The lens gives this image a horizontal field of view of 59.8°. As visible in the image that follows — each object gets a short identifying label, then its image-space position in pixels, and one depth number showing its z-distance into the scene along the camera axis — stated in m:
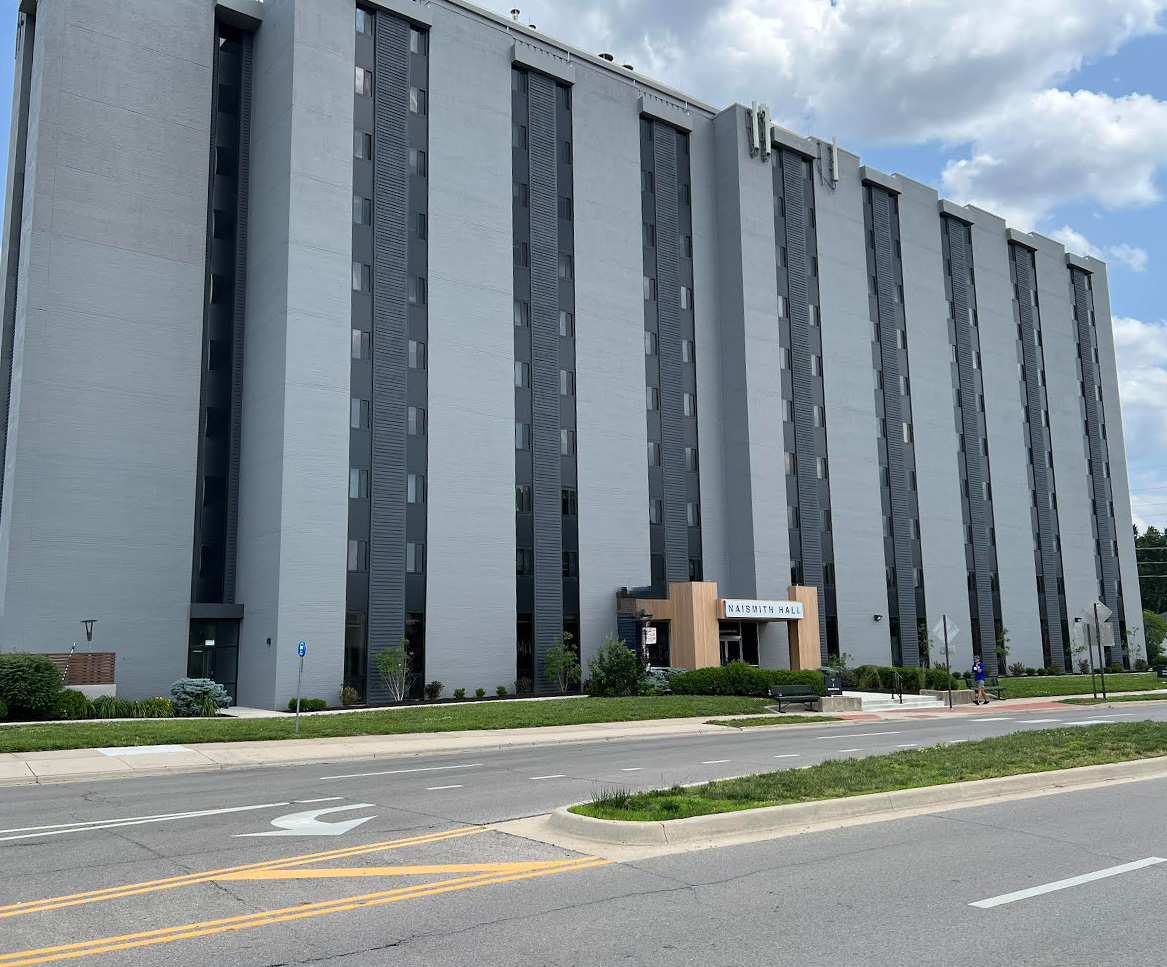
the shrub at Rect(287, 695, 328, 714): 35.72
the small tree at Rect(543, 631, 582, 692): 42.62
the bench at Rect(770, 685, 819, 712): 34.84
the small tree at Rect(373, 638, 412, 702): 37.94
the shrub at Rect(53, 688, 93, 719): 29.50
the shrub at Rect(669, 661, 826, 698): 36.72
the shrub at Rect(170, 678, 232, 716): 33.66
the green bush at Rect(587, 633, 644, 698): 38.94
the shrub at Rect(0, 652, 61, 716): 28.28
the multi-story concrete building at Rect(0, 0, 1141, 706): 37.75
